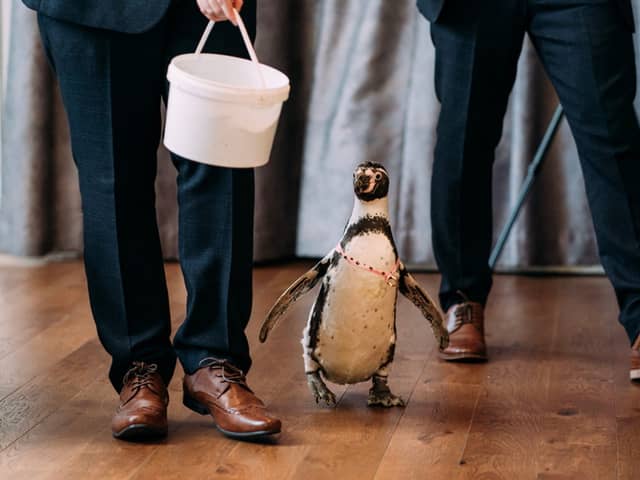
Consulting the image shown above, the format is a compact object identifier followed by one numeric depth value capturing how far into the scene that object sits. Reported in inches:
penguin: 136.7
